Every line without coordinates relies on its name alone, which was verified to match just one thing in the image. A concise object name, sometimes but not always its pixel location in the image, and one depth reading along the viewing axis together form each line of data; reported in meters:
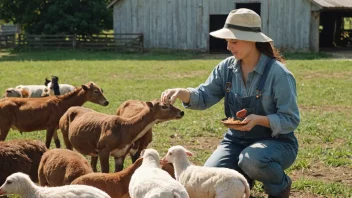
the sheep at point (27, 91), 14.34
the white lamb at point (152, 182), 5.27
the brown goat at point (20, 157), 7.09
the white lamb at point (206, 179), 5.68
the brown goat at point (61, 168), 6.70
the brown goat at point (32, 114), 10.46
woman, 6.25
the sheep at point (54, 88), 14.15
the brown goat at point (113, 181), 6.27
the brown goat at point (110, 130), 8.16
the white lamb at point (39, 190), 5.24
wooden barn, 32.16
